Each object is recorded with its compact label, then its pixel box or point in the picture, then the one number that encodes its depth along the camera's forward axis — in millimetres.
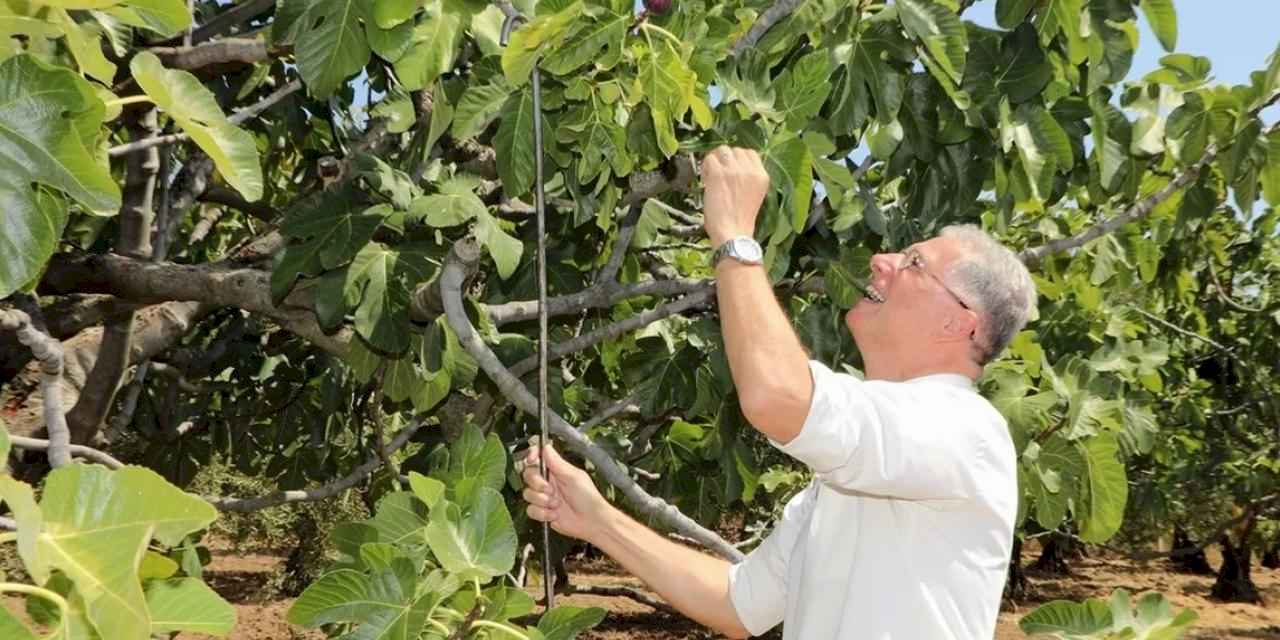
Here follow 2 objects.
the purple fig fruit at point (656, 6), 1773
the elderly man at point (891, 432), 1758
